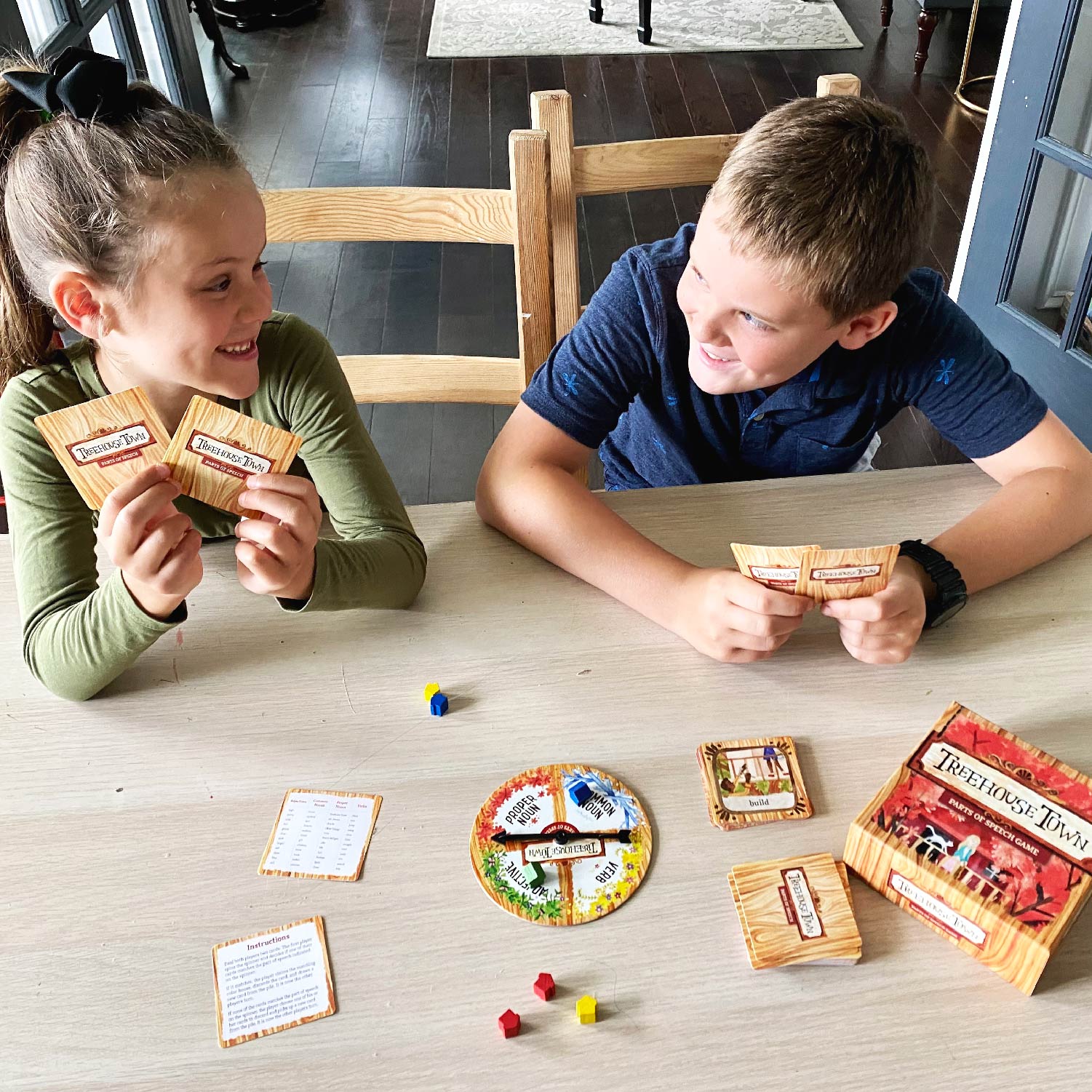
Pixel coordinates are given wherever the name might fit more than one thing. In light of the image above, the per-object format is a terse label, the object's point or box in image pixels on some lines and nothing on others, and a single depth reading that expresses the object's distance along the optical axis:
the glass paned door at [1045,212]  1.95
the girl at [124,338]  0.88
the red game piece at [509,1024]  0.67
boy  0.96
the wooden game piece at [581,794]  0.82
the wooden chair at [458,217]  1.25
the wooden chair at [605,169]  1.31
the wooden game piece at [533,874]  0.77
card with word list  0.78
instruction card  0.69
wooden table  0.67
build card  0.81
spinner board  0.76
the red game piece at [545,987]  0.69
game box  0.69
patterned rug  4.68
